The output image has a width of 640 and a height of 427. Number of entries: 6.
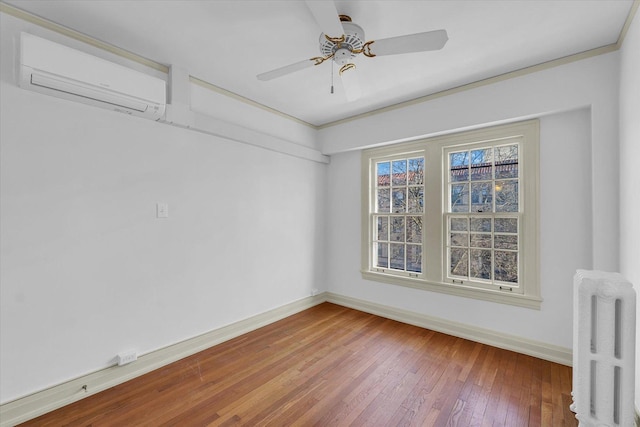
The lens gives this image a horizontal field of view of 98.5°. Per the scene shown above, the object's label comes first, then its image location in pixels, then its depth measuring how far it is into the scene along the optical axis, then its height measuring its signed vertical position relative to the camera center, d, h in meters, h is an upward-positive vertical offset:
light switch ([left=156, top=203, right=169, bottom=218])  2.61 +0.04
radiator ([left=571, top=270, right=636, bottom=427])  1.46 -0.73
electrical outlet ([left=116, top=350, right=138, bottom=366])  2.33 -1.23
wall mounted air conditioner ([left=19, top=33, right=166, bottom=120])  1.82 +0.99
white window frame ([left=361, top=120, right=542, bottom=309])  2.82 +0.02
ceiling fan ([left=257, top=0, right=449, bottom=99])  1.60 +1.15
